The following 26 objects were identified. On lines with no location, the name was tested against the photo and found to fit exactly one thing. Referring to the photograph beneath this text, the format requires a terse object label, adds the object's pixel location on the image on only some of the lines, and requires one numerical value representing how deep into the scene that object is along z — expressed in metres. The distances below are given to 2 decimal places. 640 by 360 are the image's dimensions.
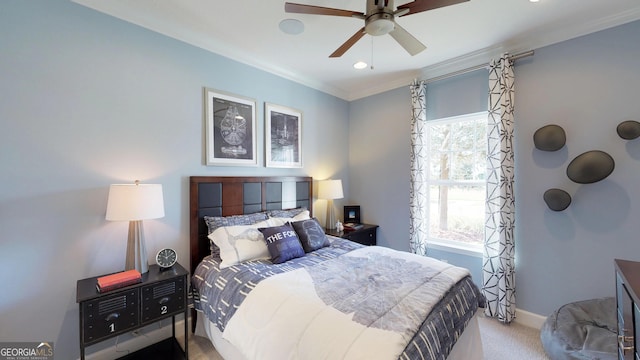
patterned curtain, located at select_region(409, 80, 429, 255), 3.29
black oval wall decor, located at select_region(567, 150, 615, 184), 2.12
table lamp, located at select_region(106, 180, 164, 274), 1.80
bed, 1.23
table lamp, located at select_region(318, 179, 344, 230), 3.51
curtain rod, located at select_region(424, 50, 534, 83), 2.51
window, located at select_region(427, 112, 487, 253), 3.02
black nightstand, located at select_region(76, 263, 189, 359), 1.61
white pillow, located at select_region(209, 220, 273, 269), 2.15
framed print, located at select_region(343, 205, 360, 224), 3.98
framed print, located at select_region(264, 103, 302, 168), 3.09
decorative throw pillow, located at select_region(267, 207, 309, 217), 2.91
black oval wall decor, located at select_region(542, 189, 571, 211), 2.31
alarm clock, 2.07
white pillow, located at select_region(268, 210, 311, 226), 2.65
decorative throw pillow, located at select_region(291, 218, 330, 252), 2.53
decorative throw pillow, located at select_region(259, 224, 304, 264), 2.21
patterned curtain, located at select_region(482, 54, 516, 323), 2.59
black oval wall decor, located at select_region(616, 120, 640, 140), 2.04
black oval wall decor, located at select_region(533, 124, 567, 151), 2.34
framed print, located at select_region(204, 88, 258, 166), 2.59
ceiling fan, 1.52
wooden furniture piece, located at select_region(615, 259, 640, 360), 0.92
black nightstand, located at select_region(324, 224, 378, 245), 3.39
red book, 1.69
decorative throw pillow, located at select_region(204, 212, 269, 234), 2.45
